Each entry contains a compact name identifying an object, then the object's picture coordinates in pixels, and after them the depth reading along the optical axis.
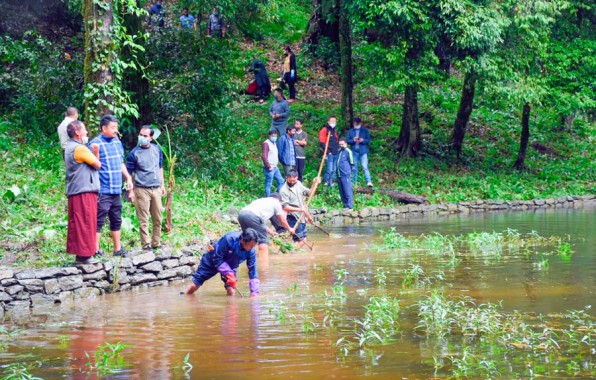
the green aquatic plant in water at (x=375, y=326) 8.29
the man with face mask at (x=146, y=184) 13.02
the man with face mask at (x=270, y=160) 20.55
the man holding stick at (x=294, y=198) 15.89
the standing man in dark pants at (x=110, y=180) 12.10
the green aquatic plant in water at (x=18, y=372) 7.12
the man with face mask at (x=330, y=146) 23.56
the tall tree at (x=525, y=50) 25.45
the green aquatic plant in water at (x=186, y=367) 7.46
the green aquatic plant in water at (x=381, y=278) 11.86
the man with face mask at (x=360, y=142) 24.08
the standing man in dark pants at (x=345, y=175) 21.36
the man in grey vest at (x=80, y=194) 11.38
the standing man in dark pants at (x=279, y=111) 24.11
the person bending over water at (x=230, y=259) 11.16
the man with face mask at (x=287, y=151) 21.38
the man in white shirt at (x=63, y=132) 14.90
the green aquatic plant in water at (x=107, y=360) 7.60
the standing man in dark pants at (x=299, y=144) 22.77
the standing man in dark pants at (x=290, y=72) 29.95
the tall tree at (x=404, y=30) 24.17
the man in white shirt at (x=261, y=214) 12.57
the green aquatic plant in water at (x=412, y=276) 11.73
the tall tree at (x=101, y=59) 14.46
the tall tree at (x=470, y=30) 24.34
